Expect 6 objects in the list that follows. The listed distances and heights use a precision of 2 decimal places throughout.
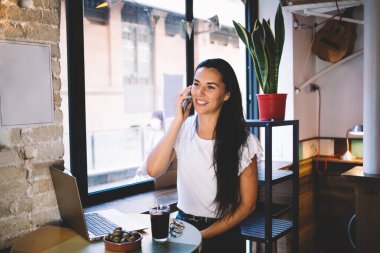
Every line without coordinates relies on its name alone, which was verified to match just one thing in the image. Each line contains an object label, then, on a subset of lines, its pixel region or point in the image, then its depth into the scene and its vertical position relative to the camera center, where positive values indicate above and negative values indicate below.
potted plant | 2.42 +0.30
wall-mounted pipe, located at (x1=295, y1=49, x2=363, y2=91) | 3.82 +0.39
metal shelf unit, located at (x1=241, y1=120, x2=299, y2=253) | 2.33 -0.64
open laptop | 1.48 -0.45
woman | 1.86 -0.23
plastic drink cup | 1.44 -0.40
